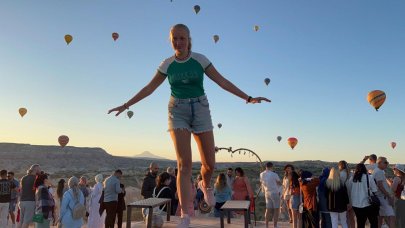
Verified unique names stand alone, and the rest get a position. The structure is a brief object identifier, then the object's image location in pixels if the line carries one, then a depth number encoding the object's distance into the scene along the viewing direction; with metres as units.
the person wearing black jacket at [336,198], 10.15
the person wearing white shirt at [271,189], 12.58
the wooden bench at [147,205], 7.47
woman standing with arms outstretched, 4.99
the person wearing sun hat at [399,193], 10.66
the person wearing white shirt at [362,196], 10.04
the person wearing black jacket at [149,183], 12.87
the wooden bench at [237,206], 7.18
